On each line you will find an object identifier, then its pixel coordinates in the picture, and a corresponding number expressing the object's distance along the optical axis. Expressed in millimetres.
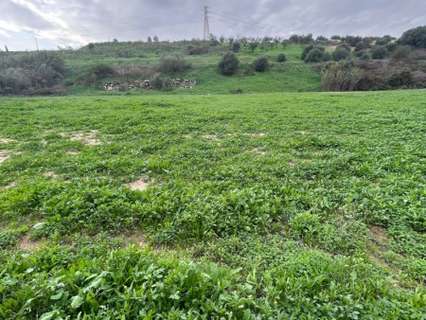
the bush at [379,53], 34950
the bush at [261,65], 33312
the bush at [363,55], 34256
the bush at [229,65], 32750
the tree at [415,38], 36938
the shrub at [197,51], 48031
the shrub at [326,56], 36562
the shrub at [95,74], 30891
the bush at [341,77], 22836
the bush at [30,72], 25484
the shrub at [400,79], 21938
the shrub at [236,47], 47719
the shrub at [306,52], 38806
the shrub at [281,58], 37431
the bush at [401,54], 29708
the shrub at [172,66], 33750
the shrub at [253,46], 46316
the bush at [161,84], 28788
